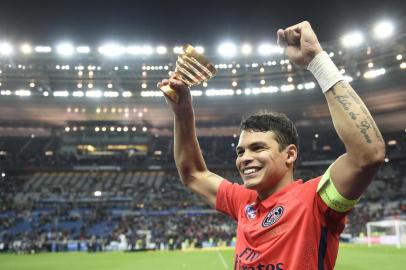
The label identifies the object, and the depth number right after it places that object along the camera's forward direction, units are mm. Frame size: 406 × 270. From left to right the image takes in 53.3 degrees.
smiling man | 2211
